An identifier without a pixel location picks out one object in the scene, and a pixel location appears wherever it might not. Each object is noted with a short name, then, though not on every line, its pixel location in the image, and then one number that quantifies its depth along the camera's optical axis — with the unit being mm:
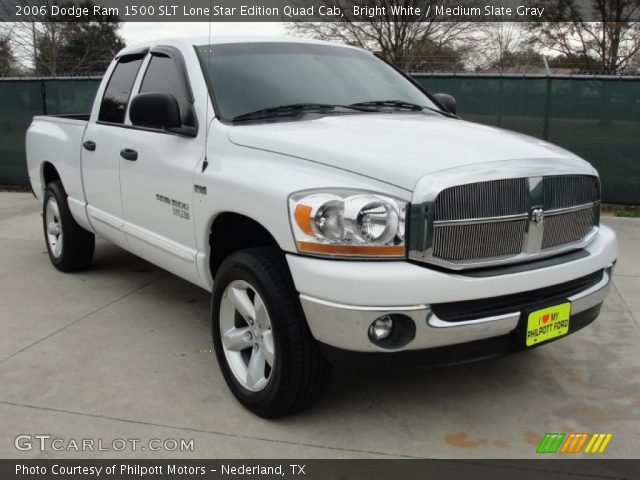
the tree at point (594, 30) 22641
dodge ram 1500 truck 2861
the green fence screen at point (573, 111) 8891
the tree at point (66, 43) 26109
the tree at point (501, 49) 22359
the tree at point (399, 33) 22969
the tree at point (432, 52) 21547
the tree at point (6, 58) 26031
